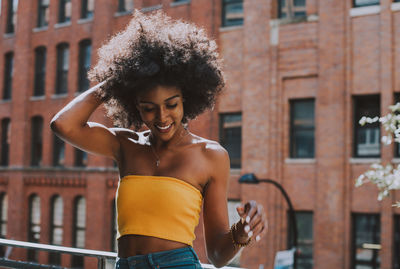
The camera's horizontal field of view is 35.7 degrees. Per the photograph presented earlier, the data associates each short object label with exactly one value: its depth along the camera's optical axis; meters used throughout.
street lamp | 16.34
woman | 2.47
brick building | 17.86
